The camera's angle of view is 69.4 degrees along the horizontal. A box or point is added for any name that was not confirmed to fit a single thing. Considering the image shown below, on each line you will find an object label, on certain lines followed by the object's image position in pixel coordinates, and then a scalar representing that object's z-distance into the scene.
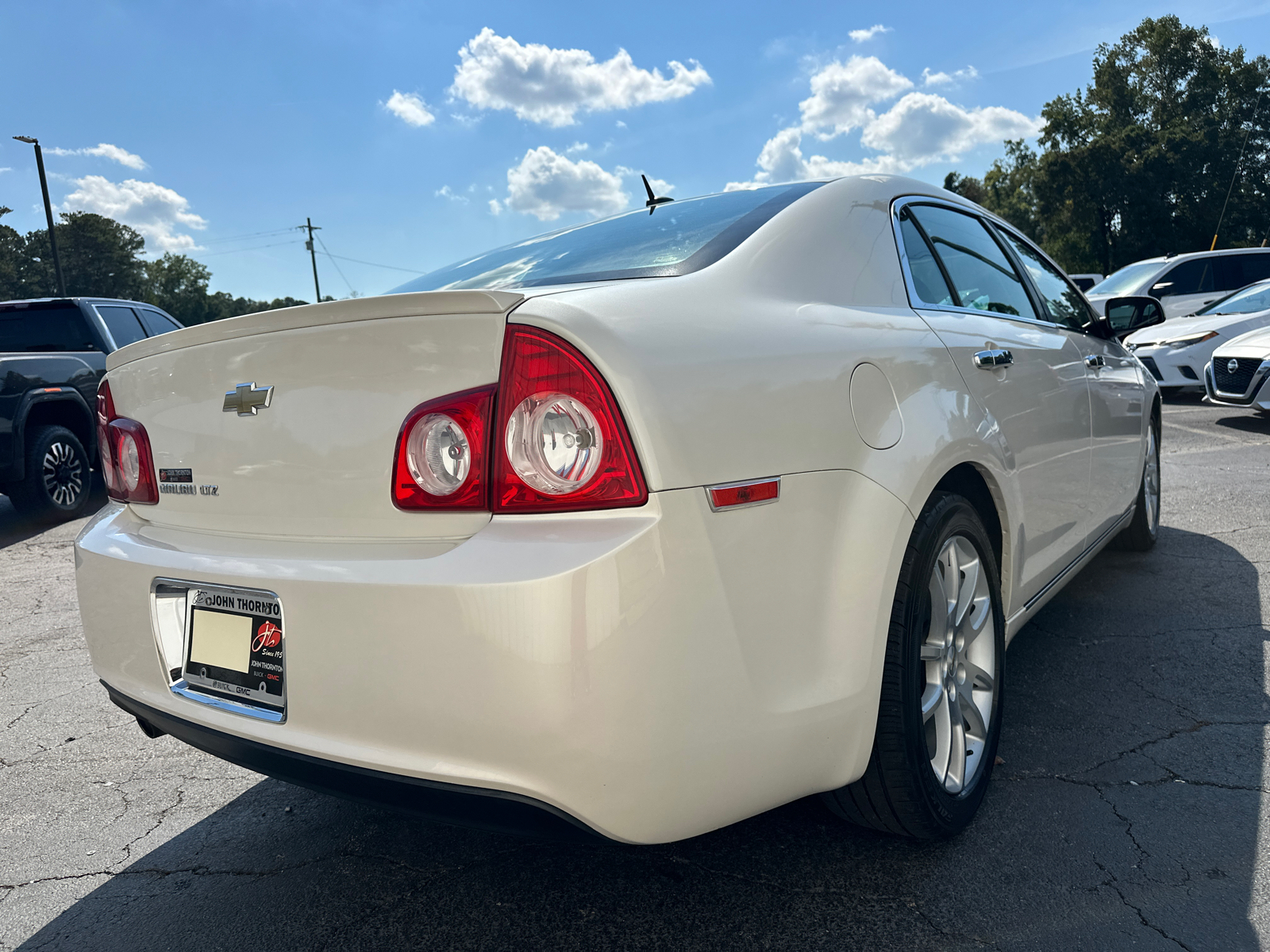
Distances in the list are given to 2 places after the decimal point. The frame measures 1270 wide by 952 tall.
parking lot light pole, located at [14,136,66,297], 26.23
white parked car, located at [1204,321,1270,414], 8.67
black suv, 6.64
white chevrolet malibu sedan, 1.43
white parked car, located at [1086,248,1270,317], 12.84
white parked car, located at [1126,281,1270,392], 10.31
